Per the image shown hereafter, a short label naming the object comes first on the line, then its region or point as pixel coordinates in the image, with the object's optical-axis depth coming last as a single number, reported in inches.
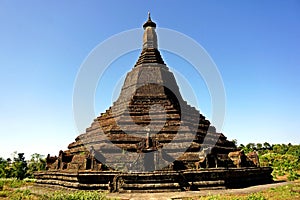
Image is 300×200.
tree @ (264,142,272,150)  2925.7
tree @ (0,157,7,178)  1276.6
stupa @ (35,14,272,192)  680.4
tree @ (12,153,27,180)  1269.7
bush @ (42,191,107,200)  434.9
